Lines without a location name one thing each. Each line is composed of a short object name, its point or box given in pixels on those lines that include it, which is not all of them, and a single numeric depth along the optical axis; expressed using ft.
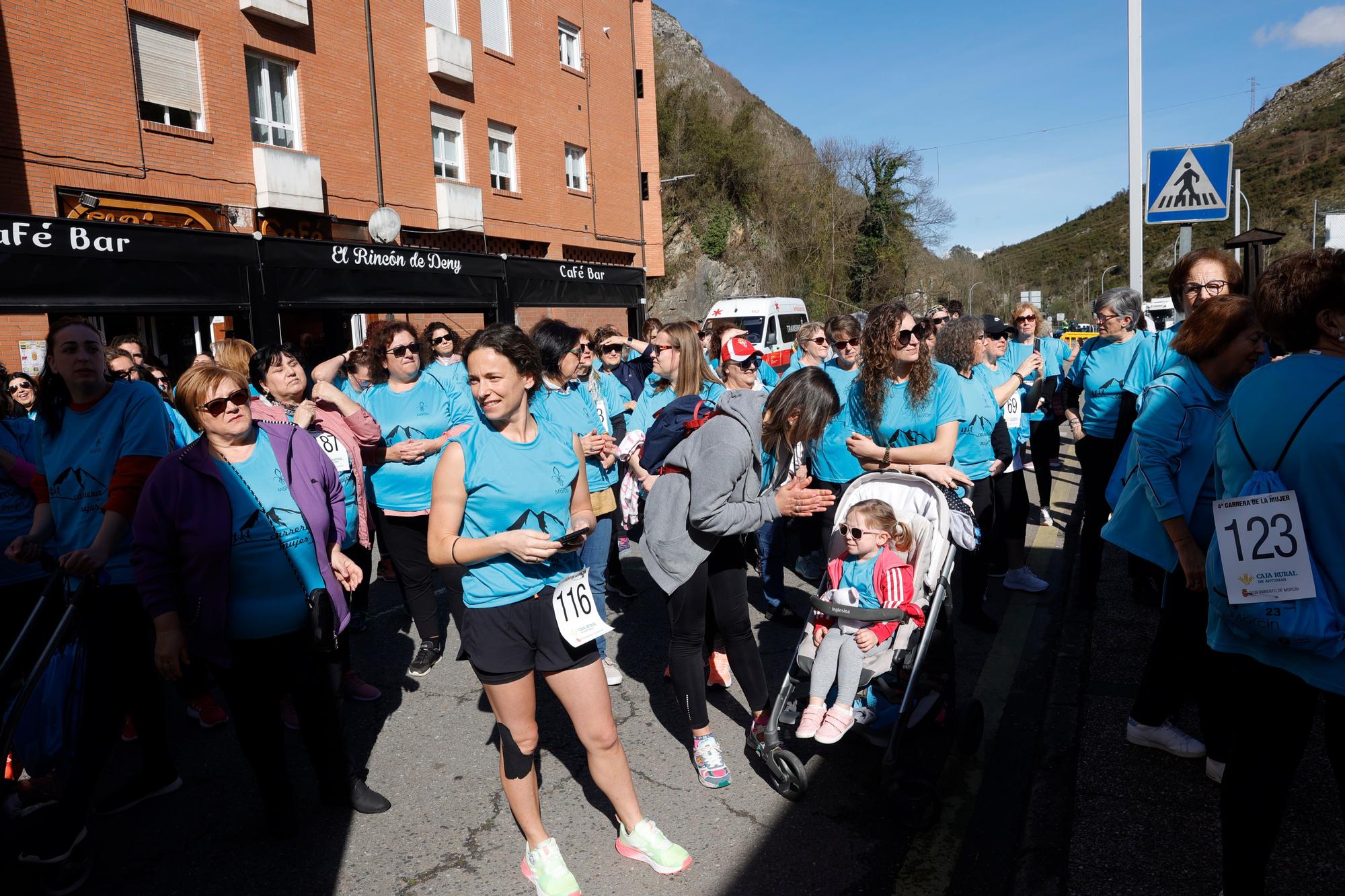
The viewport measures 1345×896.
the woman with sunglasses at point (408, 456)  16.34
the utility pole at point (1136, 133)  30.83
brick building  40.86
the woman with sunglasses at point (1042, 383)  26.61
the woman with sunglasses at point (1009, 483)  19.21
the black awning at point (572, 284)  41.63
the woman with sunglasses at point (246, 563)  10.05
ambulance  60.95
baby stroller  10.97
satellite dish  49.73
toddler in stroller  11.42
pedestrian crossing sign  24.38
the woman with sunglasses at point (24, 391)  20.26
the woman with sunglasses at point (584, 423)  16.31
